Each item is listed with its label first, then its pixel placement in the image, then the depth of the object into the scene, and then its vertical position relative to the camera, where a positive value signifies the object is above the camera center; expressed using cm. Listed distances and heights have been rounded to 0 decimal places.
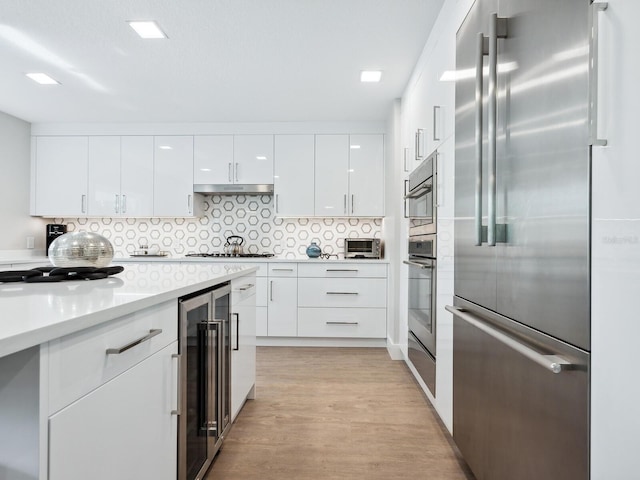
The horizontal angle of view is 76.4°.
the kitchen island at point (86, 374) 70 -29
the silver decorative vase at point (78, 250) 161 -5
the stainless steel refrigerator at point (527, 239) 95 +1
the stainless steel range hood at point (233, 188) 447 +58
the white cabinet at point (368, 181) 442 +66
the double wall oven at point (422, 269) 235 -17
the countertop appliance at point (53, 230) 474 +10
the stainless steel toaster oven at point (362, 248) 436 -7
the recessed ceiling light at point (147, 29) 250 +133
